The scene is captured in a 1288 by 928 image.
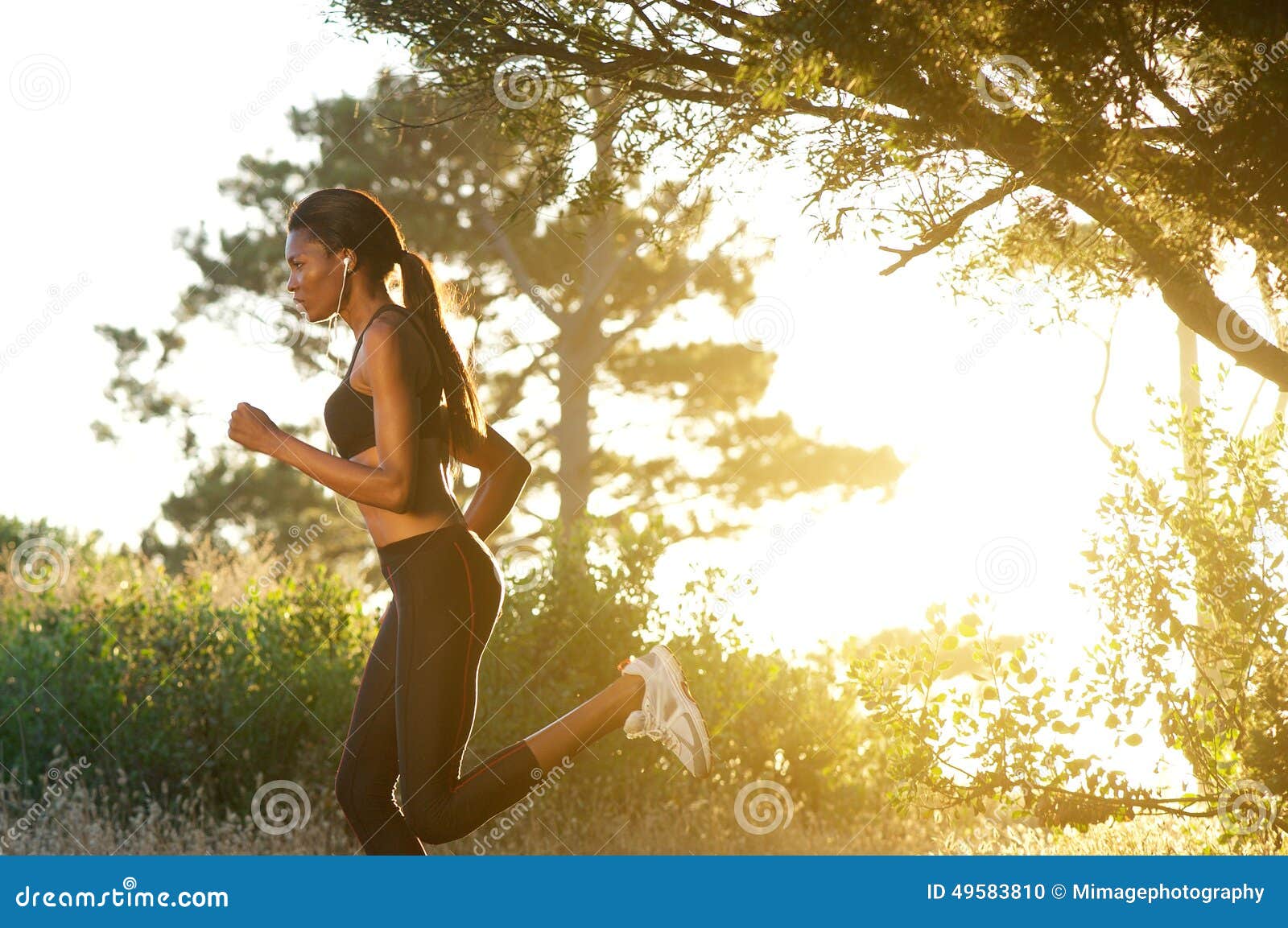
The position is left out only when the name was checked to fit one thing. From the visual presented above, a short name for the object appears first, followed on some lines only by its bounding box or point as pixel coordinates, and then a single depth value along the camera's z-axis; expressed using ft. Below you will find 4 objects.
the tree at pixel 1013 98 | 30.58
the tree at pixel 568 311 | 110.11
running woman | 24.80
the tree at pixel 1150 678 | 36.88
